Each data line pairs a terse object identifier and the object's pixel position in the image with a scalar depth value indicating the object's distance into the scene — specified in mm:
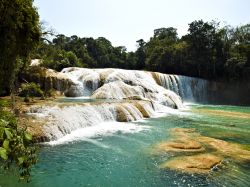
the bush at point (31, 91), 15417
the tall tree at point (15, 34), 8269
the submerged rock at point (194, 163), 6941
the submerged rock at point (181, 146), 8637
